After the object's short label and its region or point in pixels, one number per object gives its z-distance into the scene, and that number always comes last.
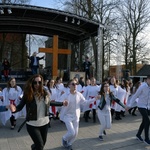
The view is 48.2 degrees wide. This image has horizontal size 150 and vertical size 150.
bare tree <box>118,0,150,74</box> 22.57
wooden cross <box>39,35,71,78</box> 11.66
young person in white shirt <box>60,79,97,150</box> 4.04
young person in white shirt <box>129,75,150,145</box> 4.34
